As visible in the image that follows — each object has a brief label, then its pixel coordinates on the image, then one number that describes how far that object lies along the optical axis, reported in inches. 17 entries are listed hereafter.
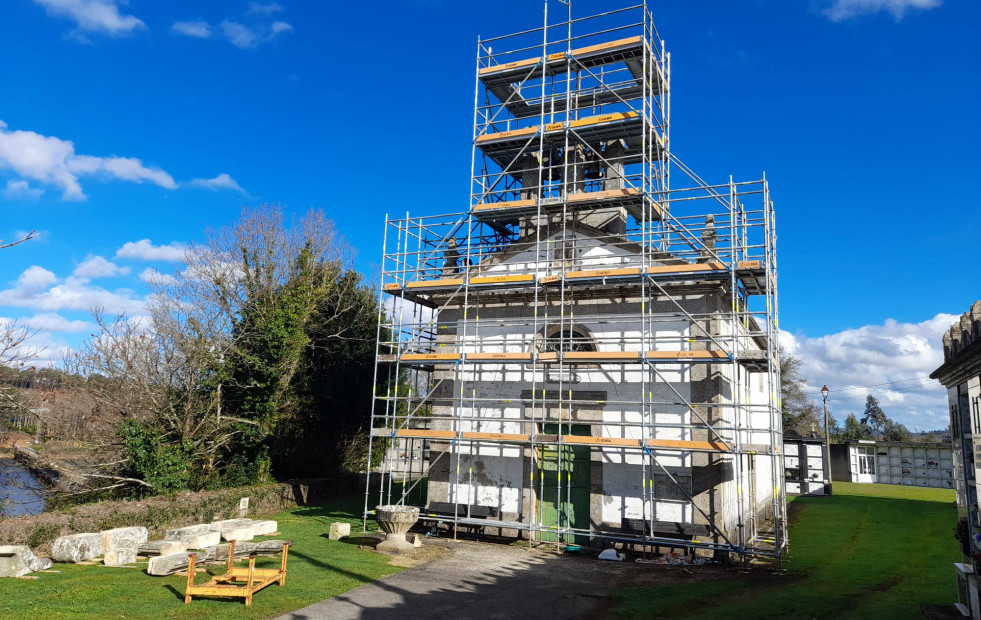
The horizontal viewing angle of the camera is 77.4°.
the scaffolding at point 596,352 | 558.9
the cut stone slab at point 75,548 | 466.6
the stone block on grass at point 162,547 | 488.7
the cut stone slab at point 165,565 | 433.7
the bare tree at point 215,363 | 740.6
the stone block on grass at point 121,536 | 491.5
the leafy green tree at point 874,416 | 3544.3
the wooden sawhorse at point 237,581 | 371.2
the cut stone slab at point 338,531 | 603.2
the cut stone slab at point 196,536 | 525.0
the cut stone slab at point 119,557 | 463.2
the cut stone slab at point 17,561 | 416.0
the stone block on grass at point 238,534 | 572.1
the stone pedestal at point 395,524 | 539.8
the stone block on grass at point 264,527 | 604.7
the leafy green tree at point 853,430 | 2385.6
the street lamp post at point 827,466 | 1023.9
